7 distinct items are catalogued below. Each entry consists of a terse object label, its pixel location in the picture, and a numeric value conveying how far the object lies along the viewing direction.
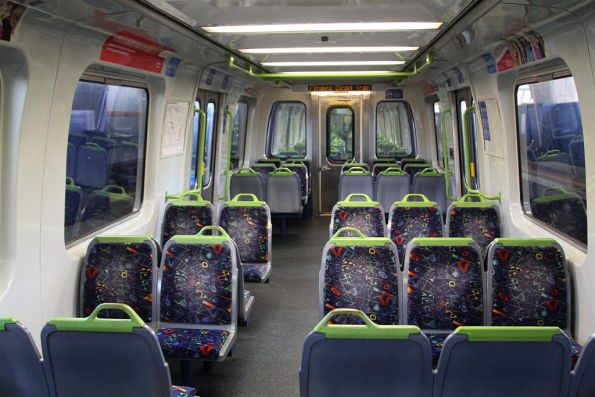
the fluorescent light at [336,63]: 7.41
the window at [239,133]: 12.14
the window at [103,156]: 4.94
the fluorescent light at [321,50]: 5.98
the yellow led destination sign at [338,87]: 12.09
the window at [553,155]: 4.93
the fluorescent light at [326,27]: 4.44
